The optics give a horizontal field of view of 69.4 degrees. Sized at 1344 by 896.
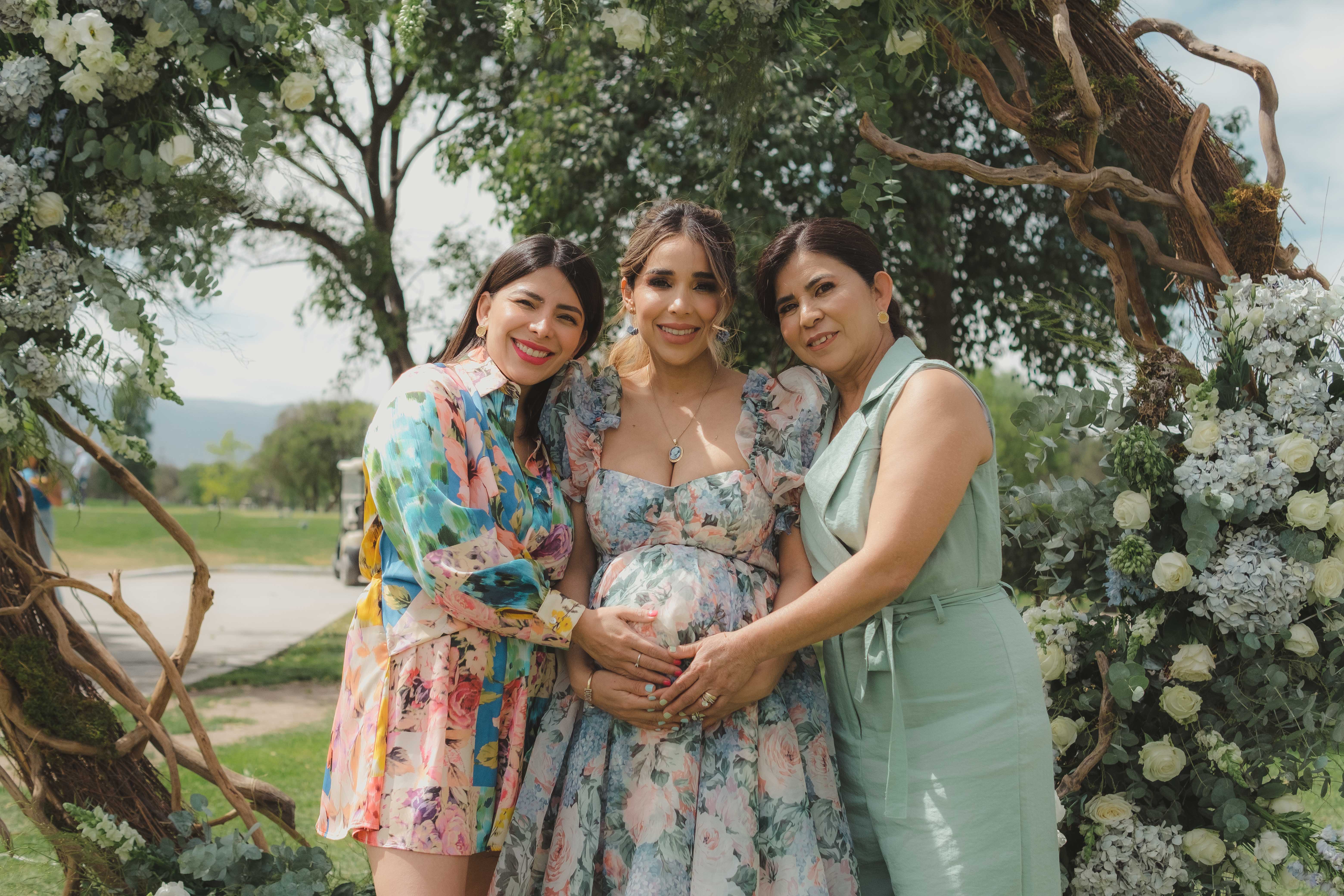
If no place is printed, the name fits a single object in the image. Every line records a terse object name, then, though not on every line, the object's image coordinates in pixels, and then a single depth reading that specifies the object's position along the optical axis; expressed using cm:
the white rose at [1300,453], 246
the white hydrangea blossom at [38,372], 265
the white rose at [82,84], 256
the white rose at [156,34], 260
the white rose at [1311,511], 244
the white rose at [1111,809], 264
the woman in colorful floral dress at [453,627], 213
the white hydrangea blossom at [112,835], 282
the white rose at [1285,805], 261
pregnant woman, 217
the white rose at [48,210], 264
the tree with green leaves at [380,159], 859
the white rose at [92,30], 253
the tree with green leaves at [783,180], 700
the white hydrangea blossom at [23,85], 255
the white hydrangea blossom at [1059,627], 281
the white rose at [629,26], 274
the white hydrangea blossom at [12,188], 258
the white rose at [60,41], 253
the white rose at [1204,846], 261
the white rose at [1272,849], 255
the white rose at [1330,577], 245
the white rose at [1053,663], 276
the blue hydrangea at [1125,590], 264
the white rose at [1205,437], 255
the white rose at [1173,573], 251
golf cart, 1769
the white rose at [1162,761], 259
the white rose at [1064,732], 276
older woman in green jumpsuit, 212
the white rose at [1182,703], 254
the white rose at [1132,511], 258
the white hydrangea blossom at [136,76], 264
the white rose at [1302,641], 247
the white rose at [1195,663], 254
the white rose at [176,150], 268
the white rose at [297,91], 272
